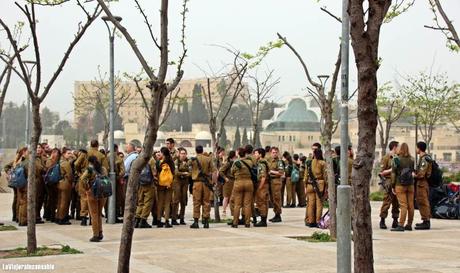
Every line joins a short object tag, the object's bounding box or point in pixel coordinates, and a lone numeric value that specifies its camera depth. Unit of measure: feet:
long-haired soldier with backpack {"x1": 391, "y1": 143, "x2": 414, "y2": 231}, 53.78
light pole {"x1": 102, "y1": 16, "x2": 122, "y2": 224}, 57.88
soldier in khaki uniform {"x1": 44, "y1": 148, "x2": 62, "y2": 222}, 60.75
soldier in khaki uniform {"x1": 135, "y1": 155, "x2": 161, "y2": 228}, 53.83
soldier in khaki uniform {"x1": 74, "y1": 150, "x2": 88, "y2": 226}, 55.36
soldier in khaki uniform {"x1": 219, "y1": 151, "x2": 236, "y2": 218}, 58.75
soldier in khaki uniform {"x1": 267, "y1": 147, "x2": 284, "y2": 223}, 62.28
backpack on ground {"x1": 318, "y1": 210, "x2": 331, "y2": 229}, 54.54
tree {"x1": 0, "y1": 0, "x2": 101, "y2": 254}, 38.86
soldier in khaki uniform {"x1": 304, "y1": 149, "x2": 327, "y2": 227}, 54.95
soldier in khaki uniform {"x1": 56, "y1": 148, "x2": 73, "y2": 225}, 58.59
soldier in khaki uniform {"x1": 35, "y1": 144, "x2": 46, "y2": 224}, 59.36
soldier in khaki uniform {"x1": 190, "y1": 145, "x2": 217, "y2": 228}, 55.01
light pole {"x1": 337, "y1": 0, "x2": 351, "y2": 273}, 24.81
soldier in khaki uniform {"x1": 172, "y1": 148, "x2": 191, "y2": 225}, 57.62
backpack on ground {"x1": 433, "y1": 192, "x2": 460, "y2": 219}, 65.31
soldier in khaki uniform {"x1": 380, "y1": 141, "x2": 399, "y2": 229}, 56.18
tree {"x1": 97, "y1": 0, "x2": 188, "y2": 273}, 27.20
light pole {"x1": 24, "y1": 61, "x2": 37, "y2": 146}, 73.38
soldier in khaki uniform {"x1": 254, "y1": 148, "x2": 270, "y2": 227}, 56.03
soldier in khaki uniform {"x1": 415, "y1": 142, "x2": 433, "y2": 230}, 55.47
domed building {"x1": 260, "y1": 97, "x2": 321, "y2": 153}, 299.29
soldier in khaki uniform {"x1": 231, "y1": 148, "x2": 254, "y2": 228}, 54.44
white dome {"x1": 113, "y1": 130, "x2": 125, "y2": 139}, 255.25
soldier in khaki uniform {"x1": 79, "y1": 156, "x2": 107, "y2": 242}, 44.93
